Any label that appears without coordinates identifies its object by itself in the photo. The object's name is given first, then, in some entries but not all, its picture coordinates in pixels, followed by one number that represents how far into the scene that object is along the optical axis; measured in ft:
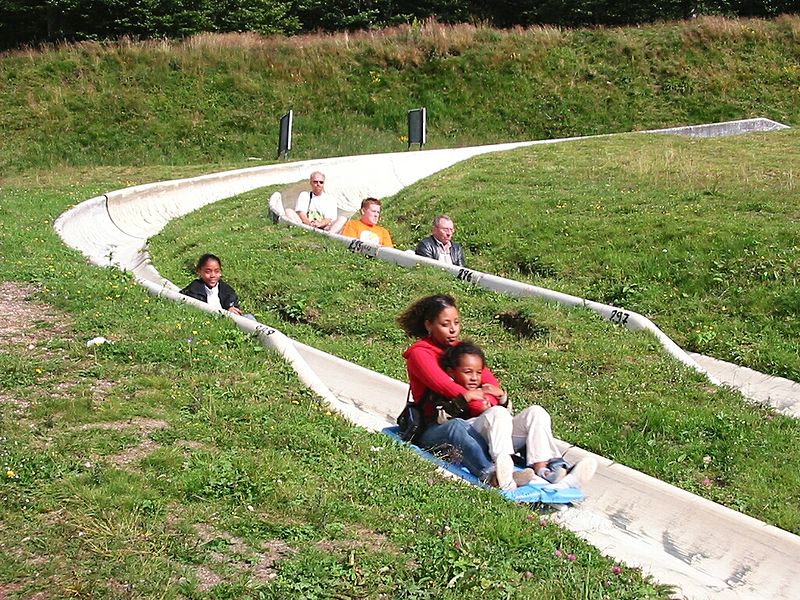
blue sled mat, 18.03
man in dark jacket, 38.47
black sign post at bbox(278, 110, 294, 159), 87.80
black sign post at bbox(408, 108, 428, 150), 89.81
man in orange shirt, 42.39
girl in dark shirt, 31.73
